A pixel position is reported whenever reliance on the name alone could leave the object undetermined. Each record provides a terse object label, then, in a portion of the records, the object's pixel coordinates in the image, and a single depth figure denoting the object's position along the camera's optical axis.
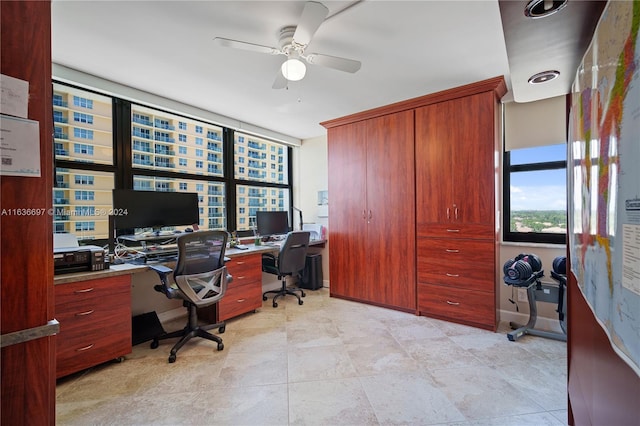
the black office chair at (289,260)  3.63
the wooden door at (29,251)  0.76
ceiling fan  1.69
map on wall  0.52
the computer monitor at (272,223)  4.12
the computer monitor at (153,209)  2.55
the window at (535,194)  2.91
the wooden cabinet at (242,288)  3.06
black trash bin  4.39
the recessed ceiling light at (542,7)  0.81
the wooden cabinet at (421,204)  2.83
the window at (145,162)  2.62
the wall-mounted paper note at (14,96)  0.74
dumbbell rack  2.61
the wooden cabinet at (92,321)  1.98
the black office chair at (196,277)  2.38
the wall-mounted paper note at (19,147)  0.74
